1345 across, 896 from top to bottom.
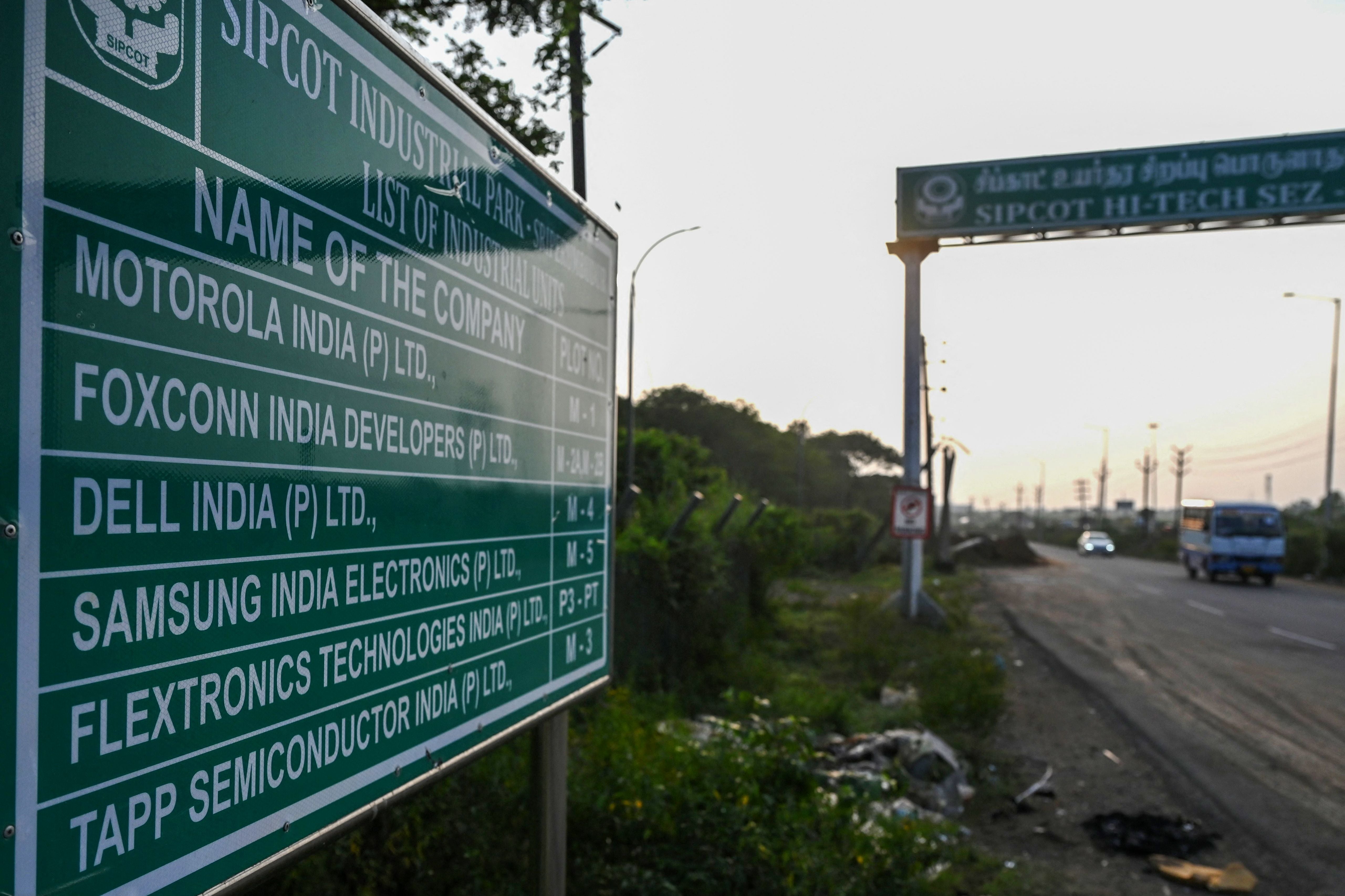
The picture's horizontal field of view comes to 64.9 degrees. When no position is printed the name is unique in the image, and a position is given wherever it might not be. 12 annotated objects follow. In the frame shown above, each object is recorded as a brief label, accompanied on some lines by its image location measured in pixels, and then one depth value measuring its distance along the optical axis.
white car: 63.84
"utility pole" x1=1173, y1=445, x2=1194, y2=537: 93.38
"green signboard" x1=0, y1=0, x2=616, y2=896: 1.48
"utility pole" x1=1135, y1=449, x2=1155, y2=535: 82.75
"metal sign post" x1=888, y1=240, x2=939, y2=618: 16.92
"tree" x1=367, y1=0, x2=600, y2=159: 5.68
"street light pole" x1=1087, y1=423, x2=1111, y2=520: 96.56
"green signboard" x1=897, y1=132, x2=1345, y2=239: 16.12
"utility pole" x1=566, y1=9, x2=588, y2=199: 5.46
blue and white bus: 31.64
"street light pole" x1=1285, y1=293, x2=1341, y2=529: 37.59
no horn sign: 16.08
